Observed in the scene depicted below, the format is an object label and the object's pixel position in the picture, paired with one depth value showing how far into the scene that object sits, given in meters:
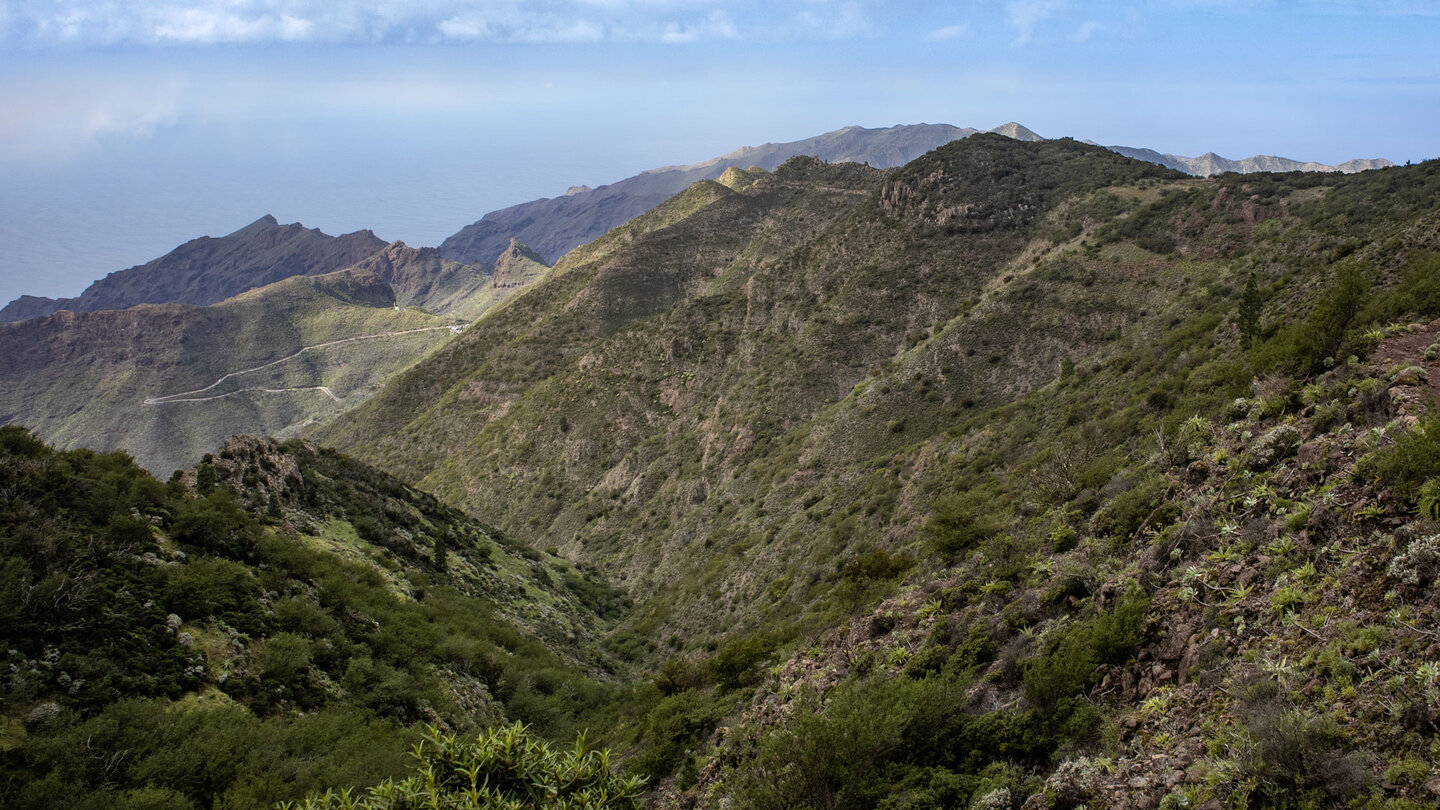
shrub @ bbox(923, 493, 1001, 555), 18.50
